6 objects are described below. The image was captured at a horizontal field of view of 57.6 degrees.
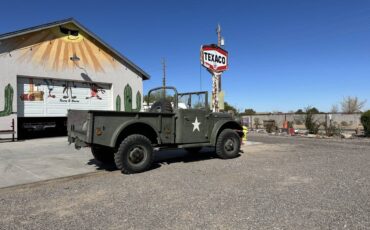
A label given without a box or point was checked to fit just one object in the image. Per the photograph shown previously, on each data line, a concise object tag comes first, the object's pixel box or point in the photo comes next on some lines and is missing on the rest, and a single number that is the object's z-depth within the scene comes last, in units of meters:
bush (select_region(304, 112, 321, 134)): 21.45
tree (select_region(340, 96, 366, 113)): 60.53
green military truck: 7.35
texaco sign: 15.09
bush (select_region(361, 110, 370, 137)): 18.91
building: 15.52
